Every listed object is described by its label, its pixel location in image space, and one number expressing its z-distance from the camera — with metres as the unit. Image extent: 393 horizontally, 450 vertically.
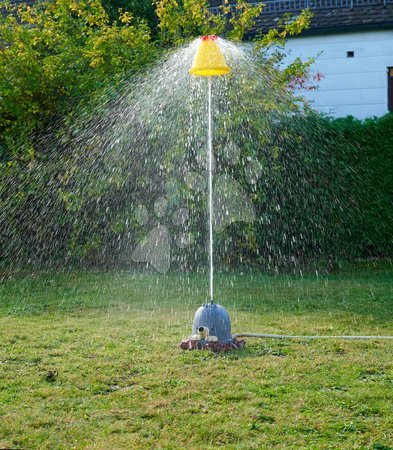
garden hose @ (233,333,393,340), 6.11
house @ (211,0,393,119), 14.61
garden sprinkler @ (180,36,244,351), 5.72
